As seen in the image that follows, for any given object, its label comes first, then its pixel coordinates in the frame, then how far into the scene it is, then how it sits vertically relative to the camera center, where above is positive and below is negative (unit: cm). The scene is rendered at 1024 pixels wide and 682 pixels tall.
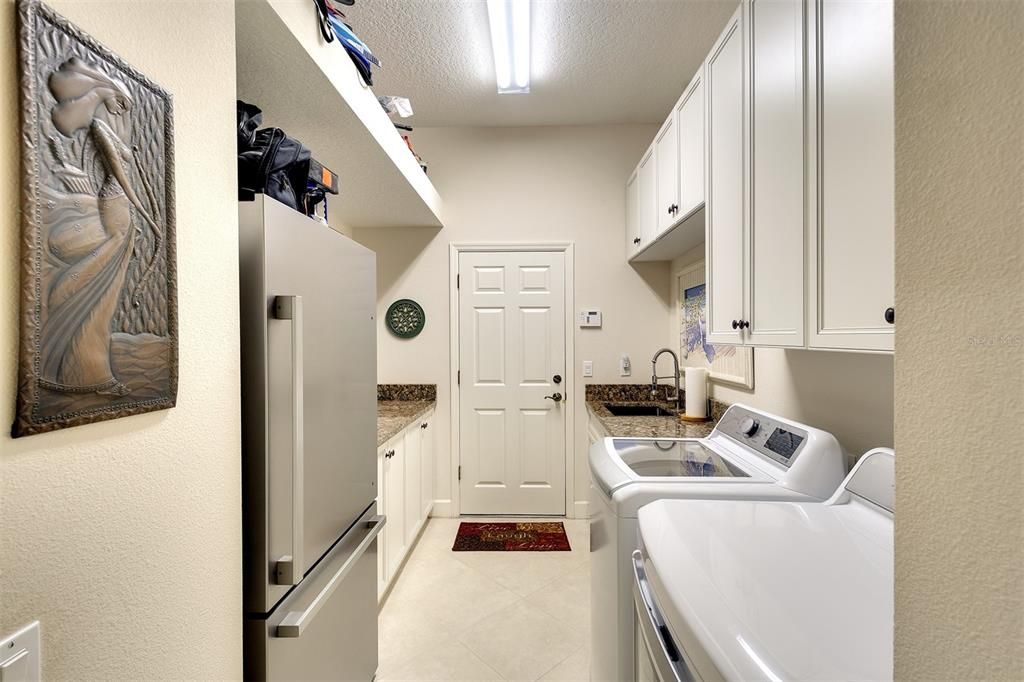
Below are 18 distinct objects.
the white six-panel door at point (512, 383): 345 -32
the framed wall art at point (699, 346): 233 -4
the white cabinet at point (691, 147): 194 +83
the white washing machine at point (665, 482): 136 -44
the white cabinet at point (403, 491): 226 -85
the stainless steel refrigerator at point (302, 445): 107 -27
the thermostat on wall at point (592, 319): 342 +15
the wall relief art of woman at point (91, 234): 57 +15
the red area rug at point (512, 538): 297 -131
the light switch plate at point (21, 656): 54 -37
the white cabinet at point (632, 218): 306 +82
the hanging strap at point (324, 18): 137 +94
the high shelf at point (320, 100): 123 +80
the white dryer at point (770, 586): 63 -42
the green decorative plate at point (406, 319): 347 +15
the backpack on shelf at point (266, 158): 116 +46
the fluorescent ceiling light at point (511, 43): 199 +141
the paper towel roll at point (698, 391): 260 -29
